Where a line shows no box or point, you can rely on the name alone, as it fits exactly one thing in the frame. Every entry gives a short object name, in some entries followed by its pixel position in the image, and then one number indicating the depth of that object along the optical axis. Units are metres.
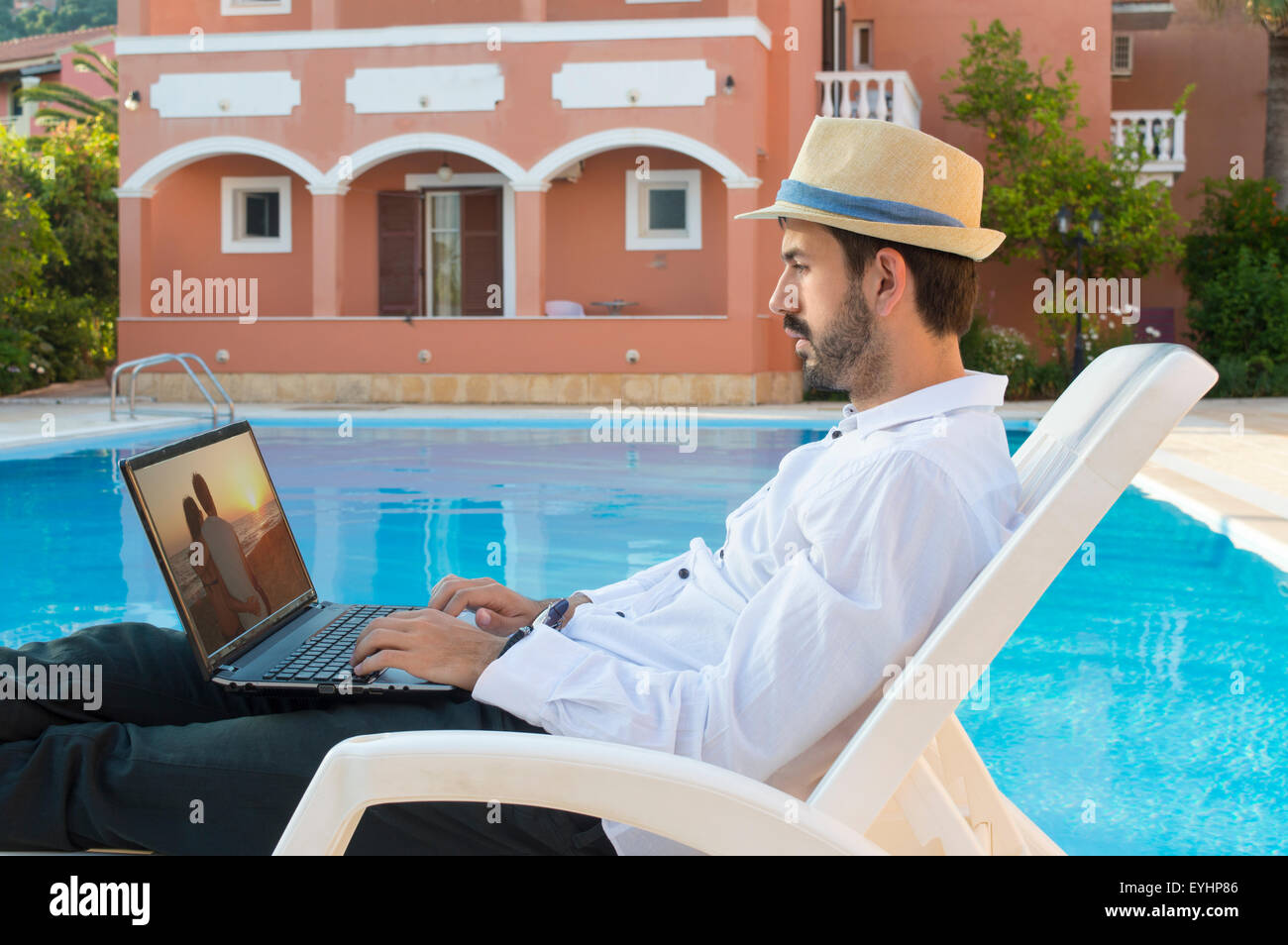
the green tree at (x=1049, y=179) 17.17
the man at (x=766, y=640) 1.64
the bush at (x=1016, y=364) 16.47
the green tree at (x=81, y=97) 27.61
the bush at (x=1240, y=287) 17.09
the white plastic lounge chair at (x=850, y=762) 1.36
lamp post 16.03
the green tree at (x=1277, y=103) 19.44
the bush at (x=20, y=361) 16.28
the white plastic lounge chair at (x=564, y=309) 17.06
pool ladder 11.89
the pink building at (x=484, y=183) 16.30
